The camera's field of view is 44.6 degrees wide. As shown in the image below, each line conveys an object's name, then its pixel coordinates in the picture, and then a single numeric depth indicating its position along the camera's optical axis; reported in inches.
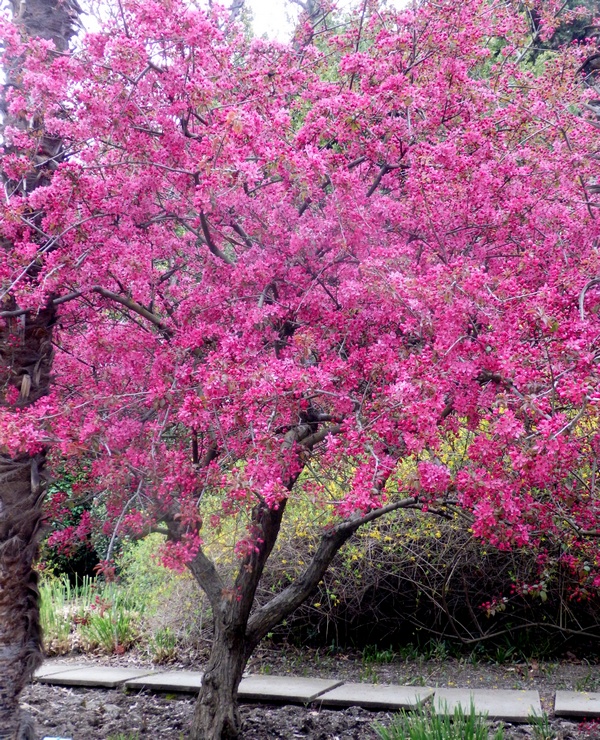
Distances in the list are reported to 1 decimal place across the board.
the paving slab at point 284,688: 211.9
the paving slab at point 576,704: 185.8
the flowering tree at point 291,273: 126.1
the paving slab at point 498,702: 185.5
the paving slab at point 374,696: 201.5
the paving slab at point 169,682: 227.3
